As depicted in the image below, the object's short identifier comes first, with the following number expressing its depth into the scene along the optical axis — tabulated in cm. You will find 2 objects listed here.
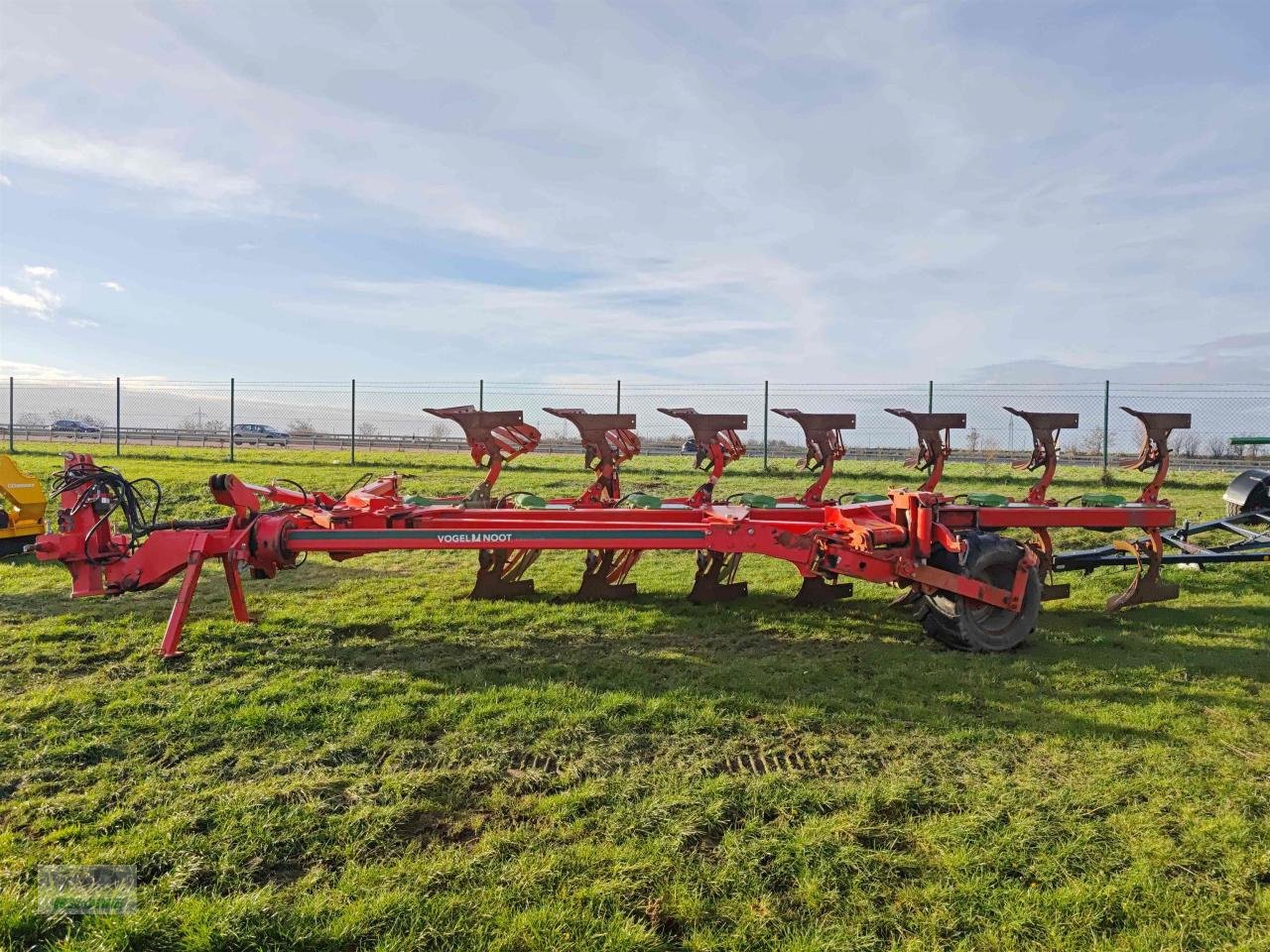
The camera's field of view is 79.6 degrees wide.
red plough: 533
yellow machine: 767
